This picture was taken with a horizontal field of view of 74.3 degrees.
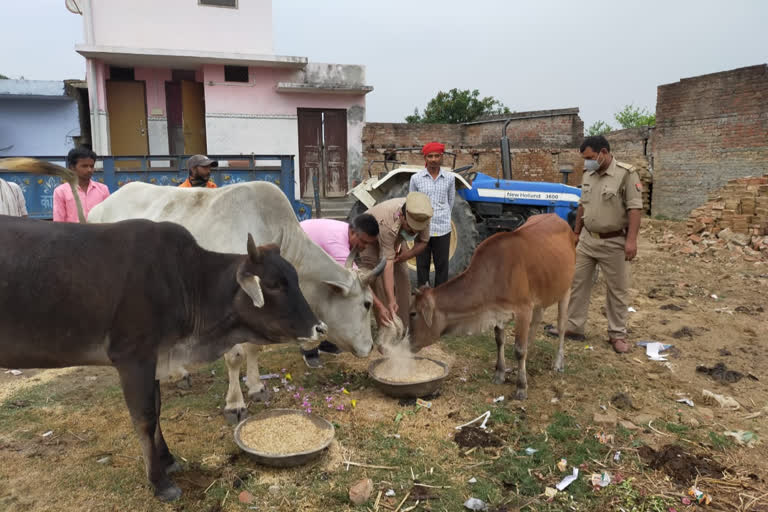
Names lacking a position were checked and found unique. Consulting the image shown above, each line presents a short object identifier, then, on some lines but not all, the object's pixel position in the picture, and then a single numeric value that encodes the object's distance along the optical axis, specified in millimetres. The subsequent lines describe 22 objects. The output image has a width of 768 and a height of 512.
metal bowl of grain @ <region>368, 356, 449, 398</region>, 4086
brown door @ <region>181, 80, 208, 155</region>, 13766
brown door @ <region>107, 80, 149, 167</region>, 13320
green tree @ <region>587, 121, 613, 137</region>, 33109
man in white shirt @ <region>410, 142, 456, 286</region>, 5504
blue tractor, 7641
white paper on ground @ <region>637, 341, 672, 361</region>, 5152
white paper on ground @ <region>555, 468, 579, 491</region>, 3042
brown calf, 4328
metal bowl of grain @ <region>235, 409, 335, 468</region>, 3182
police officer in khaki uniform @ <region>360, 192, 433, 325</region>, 4387
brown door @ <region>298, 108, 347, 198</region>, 14141
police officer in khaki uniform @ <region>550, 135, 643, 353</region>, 5125
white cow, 3768
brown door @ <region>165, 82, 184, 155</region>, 13750
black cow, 2590
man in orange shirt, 5367
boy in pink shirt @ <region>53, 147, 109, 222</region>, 4746
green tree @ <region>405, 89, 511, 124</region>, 32656
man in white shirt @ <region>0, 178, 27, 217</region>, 4789
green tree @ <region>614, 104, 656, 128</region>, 37325
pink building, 13047
